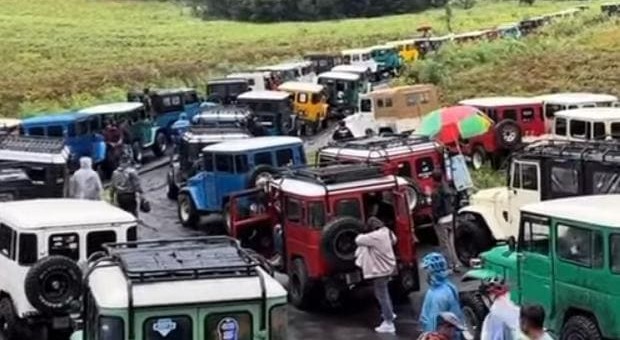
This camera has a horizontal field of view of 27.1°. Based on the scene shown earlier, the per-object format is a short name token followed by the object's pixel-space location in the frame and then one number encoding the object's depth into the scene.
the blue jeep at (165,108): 37.41
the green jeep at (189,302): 9.81
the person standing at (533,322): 9.19
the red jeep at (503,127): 29.17
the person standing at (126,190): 22.70
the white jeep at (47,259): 14.77
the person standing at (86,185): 21.64
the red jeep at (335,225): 17.27
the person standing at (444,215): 20.08
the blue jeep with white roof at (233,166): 24.17
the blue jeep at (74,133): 32.09
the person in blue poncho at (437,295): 11.12
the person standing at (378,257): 15.82
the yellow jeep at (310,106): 41.12
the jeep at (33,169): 21.97
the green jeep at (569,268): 13.33
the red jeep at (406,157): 22.17
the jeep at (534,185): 18.80
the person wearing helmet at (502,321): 10.78
